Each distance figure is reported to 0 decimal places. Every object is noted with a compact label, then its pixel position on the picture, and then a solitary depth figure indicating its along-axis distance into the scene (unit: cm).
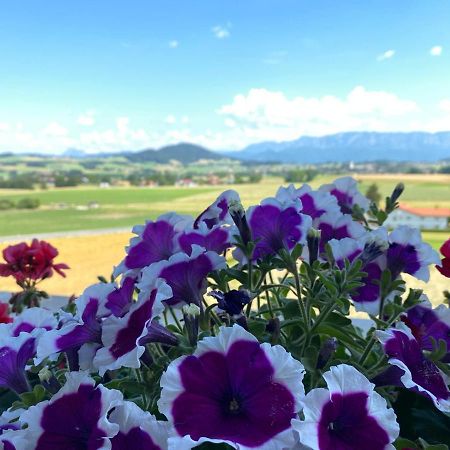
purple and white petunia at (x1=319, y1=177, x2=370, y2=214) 62
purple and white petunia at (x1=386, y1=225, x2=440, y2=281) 48
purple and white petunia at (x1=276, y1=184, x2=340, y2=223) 51
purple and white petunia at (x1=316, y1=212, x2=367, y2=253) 51
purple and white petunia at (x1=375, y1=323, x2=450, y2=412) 34
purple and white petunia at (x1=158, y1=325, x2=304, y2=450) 28
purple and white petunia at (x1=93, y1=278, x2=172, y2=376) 32
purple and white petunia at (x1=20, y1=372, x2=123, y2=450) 31
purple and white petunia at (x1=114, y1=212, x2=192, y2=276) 50
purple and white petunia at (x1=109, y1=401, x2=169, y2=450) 28
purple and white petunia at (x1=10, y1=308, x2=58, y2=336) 48
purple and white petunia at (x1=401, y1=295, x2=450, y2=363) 43
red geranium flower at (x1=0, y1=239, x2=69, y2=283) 83
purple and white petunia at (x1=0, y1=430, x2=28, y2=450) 30
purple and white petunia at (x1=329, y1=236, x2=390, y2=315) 45
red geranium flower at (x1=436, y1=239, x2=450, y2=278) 54
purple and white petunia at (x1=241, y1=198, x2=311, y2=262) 44
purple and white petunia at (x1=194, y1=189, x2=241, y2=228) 52
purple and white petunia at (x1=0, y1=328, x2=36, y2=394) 41
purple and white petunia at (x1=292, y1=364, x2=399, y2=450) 28
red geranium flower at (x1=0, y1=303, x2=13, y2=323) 72
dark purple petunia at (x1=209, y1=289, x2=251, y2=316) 35
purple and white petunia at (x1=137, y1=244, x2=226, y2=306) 39
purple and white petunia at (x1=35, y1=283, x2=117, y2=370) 36
